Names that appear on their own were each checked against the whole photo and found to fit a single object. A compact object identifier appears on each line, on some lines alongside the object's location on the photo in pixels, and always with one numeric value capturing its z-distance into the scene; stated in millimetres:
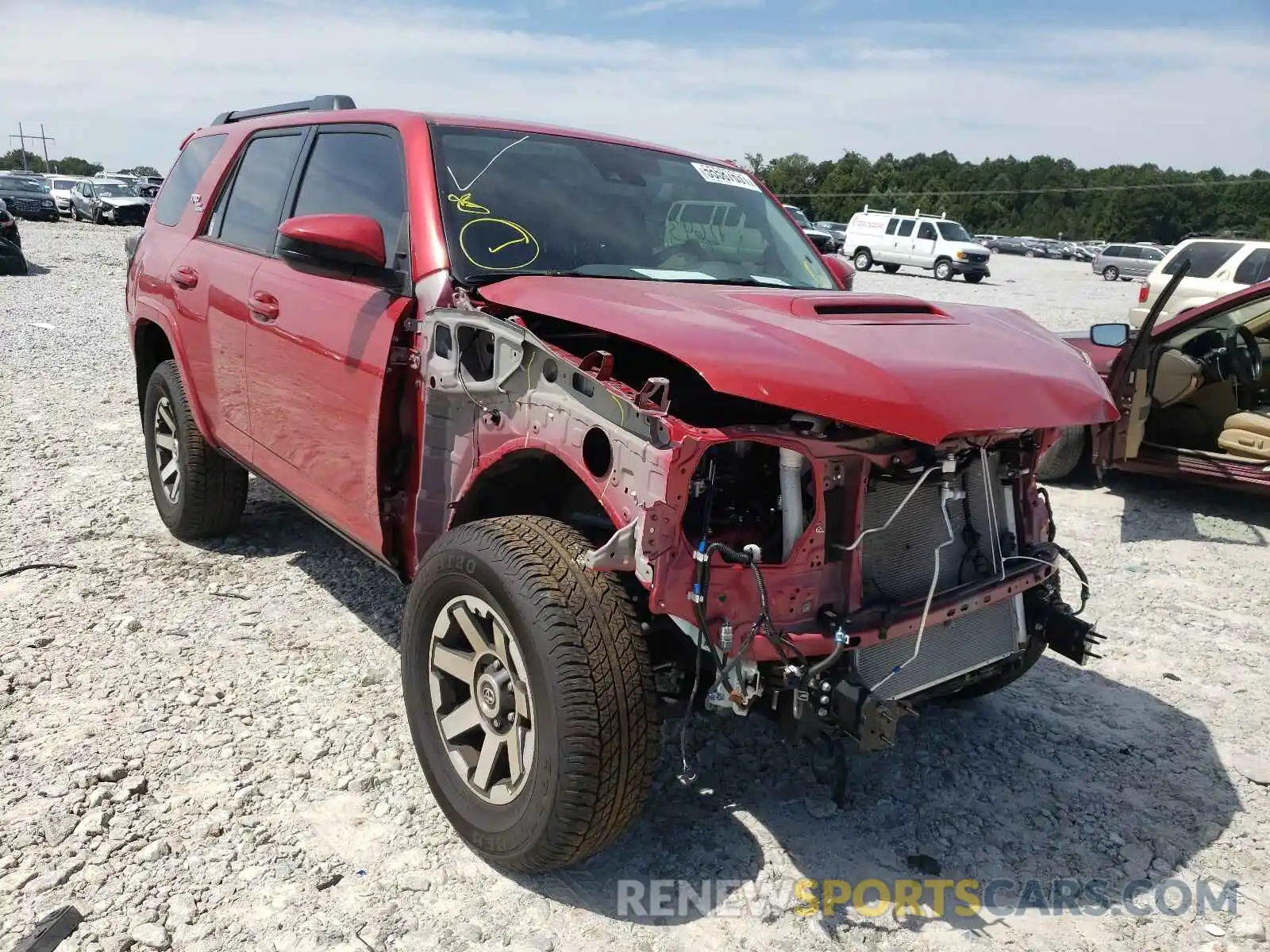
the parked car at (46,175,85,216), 34094
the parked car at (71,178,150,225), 30547
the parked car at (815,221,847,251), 35788
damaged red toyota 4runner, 2254
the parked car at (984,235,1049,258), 59688
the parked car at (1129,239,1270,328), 13852
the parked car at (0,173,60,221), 30359
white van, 29891
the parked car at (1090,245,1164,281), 40469
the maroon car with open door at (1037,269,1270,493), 6008
